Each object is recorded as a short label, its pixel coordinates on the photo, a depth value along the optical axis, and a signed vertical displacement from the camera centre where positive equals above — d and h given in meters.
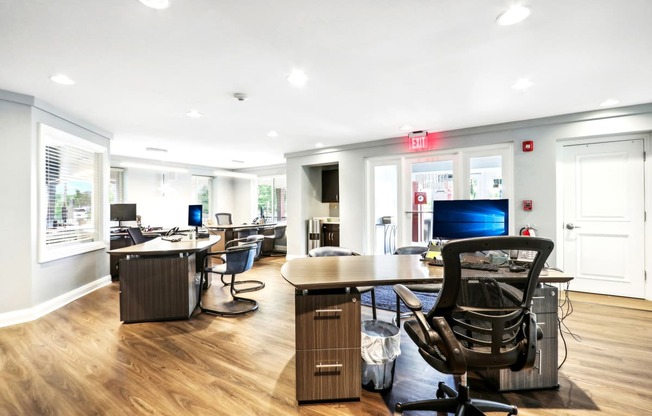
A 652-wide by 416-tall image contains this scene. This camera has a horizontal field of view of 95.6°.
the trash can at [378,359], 1.92 -0.99
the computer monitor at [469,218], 2.79 -0.10
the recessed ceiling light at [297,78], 2.71 +1.26
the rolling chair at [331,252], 3.07 -0.46
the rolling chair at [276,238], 7.72 -0.76
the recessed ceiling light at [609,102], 3.47 +1.26
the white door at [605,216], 3.82 -0.12
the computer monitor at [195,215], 4.32 -0.08
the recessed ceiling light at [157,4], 1.74 +1.23
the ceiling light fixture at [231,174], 8.74 +1.05
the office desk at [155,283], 3.09 -0.78
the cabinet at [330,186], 6.83 +0.55
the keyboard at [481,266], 1.74 -0.38
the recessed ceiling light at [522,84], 2.92 +1.26
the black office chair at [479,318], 1.34 -0.54
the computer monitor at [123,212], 5.98 -0.04
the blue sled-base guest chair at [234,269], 3.42 -0.72
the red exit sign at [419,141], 5.01 +1.16
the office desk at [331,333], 1.79 -0.76
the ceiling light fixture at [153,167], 6.73 +1.03
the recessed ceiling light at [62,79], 2.75 +1.25
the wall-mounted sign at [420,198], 5.25 +0.18
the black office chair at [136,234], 4.66 -0.39
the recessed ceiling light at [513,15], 1.85 +1.24
